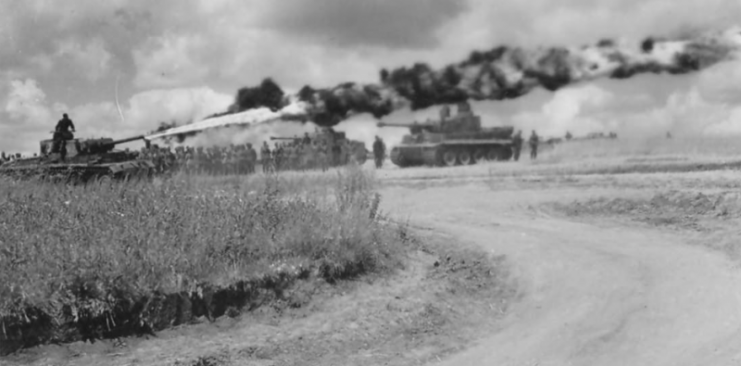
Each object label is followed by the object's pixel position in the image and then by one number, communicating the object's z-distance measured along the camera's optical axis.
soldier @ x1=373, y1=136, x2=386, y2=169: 38.28
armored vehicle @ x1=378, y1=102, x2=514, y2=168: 35.88
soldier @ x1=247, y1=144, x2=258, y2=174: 32.59
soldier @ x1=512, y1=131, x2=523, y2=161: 39.75
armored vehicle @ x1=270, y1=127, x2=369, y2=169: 34.66
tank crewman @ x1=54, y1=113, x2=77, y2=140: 20.50
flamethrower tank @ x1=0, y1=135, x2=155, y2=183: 18.95
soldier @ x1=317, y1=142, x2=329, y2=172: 30.34
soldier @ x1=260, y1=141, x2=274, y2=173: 32.97
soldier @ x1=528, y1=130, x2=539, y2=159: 39.61
